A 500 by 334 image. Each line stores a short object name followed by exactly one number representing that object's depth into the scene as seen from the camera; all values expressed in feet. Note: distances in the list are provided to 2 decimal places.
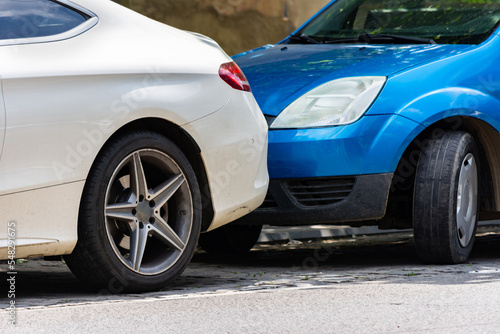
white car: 32.55
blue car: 42.19
